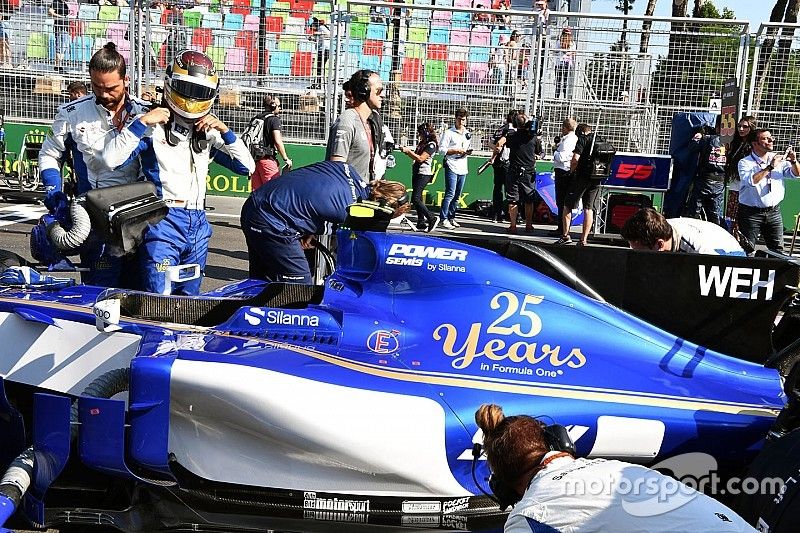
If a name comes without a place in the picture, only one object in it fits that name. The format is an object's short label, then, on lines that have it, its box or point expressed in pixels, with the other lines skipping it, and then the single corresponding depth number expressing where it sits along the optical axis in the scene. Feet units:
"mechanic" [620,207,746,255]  14.12
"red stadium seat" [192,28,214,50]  43.34
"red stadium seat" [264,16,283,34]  43.60
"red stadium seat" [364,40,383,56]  42.93
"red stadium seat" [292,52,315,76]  43.70
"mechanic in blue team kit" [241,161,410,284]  17.21
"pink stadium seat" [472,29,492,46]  42.63
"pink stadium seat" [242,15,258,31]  43.42
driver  15.56
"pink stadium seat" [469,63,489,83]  43.75
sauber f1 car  11.13
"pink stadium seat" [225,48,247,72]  44.16
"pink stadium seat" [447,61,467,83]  43.68
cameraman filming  40.75
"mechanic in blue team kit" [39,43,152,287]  15.57
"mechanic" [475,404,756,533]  7.06
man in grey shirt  20.68
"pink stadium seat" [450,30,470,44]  42.68
